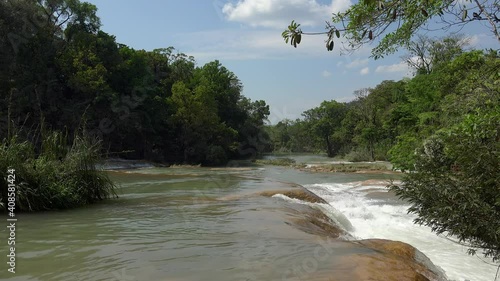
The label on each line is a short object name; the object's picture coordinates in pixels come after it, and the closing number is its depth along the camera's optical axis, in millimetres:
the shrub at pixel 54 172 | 8344
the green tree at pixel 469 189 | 4738
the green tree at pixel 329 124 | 68300
